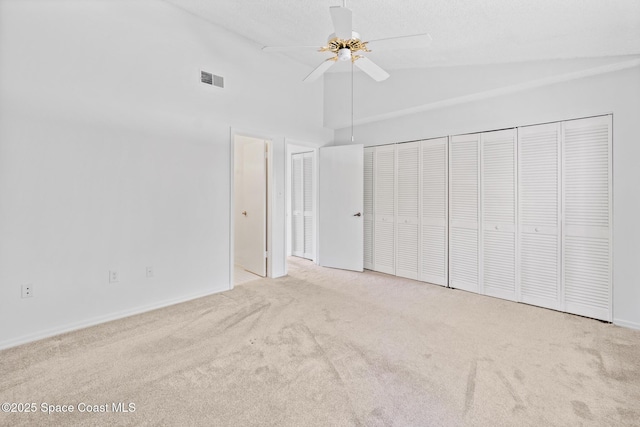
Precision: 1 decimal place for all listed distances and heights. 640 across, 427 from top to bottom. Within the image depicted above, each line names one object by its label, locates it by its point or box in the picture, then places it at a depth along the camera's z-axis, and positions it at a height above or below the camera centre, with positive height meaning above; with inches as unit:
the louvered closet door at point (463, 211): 149.3 +0.2
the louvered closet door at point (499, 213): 137.9 -0.8
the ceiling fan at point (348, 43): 79.0 +47.9
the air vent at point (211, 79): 138.9 +60.3
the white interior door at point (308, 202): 216.4 +6.9
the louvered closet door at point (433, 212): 159.5 -0.2
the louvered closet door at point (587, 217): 115.0 -2.2
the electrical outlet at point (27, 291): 97.5 -24.6
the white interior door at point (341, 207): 189.5 +2.9
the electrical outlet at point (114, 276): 115.0 -23.7
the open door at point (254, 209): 177.2 +1.8
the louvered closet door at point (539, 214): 126.3 -1.2
